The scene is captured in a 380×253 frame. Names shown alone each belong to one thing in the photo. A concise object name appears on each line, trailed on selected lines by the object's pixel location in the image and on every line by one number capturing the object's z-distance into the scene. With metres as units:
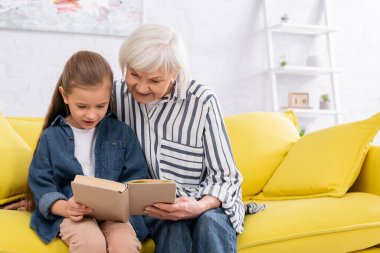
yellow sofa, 1.76
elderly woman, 1.63
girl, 1.56
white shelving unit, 4.03
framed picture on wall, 3.34
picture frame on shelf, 4.17
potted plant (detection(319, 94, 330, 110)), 4.20
